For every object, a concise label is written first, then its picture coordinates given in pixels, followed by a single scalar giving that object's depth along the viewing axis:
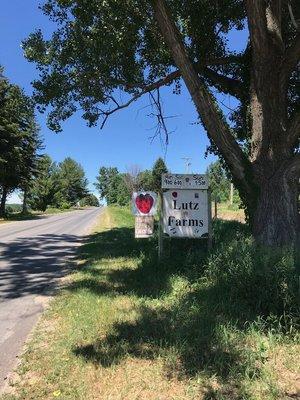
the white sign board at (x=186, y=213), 9.05
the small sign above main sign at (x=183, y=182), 9.12
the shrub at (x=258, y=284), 5.51
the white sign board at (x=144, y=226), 9.65
